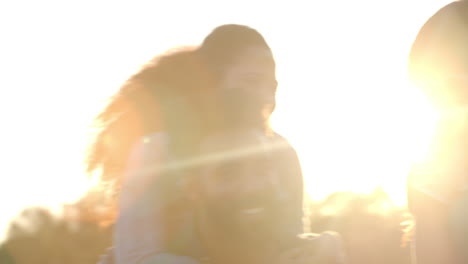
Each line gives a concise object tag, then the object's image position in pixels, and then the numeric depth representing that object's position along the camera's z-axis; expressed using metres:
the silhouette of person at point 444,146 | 4.74
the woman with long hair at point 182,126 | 4.95
